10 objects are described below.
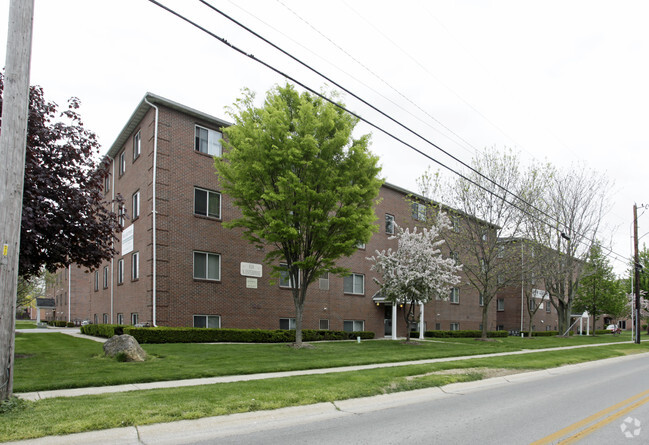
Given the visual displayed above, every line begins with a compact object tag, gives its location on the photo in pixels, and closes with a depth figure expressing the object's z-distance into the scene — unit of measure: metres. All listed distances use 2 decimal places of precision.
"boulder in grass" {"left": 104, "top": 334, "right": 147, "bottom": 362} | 13.09
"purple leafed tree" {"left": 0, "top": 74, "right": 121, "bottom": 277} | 12.15
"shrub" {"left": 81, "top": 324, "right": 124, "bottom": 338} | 19.48
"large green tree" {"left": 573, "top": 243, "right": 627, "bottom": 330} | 46.72
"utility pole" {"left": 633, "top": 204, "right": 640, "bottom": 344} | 32.91
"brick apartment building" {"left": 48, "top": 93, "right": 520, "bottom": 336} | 21.17
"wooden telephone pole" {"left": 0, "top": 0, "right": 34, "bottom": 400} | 7.05
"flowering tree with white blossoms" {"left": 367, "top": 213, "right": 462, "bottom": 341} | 23.06
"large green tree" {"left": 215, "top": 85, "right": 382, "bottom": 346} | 17.73
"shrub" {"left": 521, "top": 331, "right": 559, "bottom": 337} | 47.20
